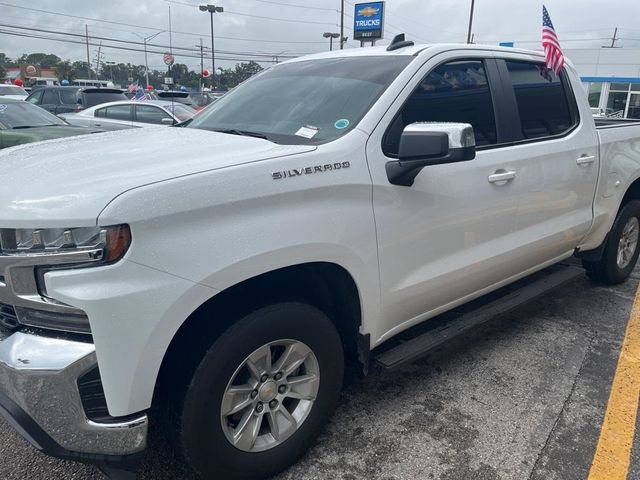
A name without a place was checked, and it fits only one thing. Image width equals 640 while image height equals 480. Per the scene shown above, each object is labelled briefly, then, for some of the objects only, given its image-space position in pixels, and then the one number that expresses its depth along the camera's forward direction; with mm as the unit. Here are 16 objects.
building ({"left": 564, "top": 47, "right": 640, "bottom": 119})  34938
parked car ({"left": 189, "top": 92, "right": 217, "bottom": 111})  18469
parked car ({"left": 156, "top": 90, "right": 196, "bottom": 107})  15172
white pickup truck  1797
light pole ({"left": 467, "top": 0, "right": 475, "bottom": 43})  38531
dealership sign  37438
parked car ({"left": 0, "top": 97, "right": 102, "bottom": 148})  6754
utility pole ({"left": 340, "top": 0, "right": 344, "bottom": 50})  39031
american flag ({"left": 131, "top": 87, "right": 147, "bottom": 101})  14105
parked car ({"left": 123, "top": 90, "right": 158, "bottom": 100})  21198
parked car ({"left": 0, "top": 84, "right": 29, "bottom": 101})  18288
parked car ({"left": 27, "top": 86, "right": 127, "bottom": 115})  16188
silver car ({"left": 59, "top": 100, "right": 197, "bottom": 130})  10969
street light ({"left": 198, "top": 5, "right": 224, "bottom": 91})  45625
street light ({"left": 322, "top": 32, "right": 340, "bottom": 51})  48938
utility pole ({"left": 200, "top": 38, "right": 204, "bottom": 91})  56688
